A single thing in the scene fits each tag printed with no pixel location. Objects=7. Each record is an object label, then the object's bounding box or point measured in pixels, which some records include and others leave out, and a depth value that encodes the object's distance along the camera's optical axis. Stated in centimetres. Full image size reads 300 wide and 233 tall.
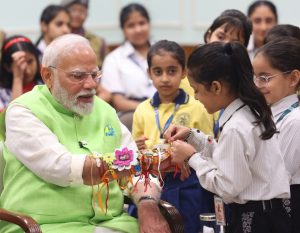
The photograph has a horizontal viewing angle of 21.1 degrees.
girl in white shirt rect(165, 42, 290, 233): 331
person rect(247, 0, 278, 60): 657
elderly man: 359
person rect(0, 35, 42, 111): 574
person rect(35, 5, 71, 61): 667
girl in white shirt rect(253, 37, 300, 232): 374
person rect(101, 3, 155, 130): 643
